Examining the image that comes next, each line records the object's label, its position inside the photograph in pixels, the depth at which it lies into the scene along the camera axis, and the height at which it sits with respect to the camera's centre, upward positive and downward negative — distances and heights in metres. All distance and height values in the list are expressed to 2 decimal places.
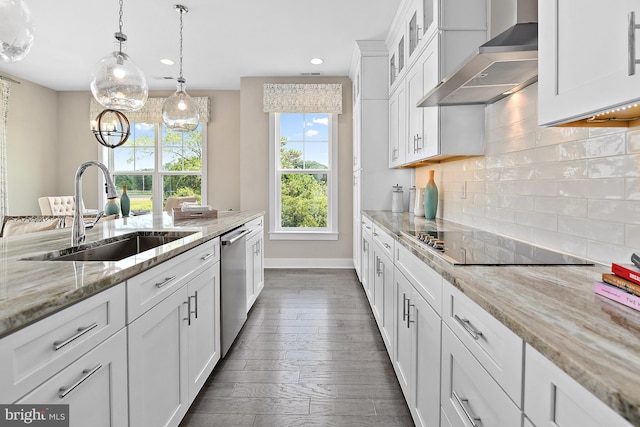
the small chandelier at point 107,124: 5.12 +1.08
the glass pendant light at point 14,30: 1.53 +0.73
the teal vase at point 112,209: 3.46 -0.09
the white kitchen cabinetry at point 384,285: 2.32 -0.60
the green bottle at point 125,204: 3.39 -0.04
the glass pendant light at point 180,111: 3.32 +0.82
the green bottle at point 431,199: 3.11 +0.02
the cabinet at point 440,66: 2.31 +0.93
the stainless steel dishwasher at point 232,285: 2.39 -0.60
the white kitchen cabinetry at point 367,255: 3.45 -0.55
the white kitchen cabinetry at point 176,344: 1.29 -0.62
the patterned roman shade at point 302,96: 5.43 +1.55
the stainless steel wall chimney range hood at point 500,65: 1.45 +0.60
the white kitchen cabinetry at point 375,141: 4.28 +0.70
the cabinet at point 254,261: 3.27 -0.59
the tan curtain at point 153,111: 6.04 +1.48
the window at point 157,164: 6.31 +0.62
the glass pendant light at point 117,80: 2.41 +0.80
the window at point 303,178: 5.61 +0.35
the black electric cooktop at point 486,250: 1.31 -0.20
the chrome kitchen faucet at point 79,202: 1.68 -0.01
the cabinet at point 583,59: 0.81 +0.36
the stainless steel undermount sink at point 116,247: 1.54 -0.24
